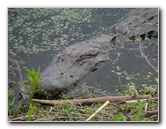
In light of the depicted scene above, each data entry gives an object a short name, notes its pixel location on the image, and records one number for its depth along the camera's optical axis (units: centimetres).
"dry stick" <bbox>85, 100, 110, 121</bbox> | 734
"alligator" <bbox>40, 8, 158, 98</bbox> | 792
